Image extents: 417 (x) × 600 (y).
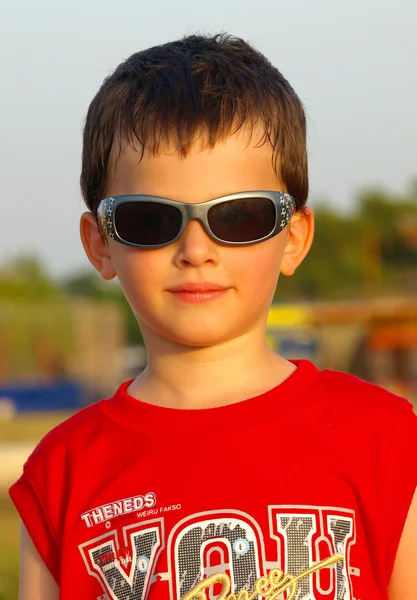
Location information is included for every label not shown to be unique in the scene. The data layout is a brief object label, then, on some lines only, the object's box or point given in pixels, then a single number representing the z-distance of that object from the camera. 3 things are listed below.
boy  1.98
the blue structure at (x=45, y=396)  27.89
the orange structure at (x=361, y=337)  34.25
